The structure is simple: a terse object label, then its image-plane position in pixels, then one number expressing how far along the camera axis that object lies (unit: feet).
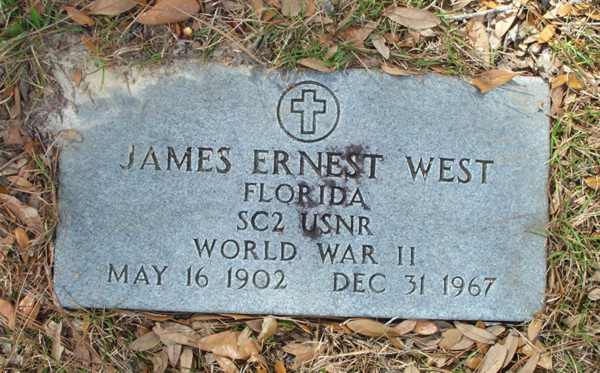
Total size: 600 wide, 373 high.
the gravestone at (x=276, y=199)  7.37
